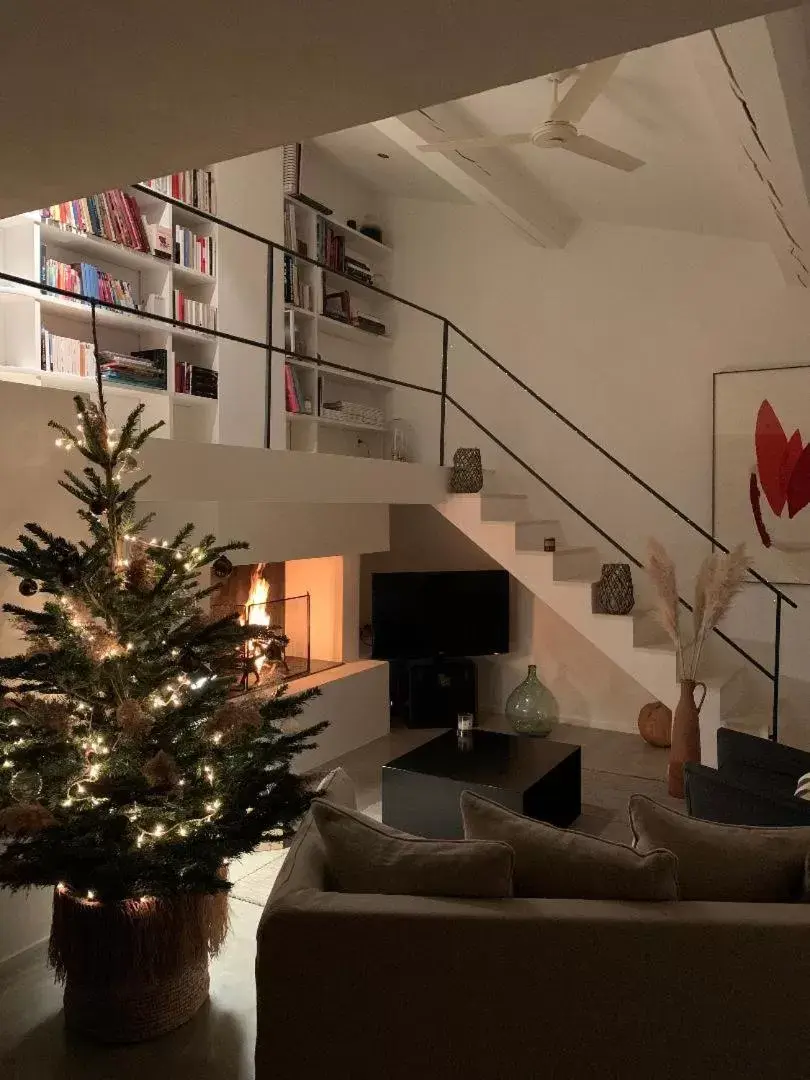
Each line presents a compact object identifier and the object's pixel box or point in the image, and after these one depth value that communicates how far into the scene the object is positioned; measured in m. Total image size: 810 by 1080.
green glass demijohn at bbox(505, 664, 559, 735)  5.74
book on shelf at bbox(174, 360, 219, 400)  4.89
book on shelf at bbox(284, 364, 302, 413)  5.74
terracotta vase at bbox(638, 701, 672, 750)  5.49
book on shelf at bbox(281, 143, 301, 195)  5.73
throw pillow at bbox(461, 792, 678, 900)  1.92
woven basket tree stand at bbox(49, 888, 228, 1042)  2.37
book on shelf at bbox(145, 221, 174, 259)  4.69
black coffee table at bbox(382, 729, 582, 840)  3.73
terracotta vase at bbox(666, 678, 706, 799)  4.55
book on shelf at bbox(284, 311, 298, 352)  5.77
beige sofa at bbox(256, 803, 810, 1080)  1.78
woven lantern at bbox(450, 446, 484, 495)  5.30
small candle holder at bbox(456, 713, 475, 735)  4.37
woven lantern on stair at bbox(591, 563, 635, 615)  4.92
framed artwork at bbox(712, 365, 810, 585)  5.28
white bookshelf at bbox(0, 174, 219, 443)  4.11
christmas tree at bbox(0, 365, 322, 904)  2.27
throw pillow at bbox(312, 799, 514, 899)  1.95
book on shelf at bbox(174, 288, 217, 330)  4.91
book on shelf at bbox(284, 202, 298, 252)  5.81
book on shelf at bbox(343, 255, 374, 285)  6.28
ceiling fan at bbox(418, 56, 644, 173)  3.22
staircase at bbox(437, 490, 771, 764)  4.70
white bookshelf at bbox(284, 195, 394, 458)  5.96
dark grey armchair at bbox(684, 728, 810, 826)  2.57
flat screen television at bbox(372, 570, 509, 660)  5.73
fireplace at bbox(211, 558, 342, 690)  5.40
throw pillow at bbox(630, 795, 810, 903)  1.96
